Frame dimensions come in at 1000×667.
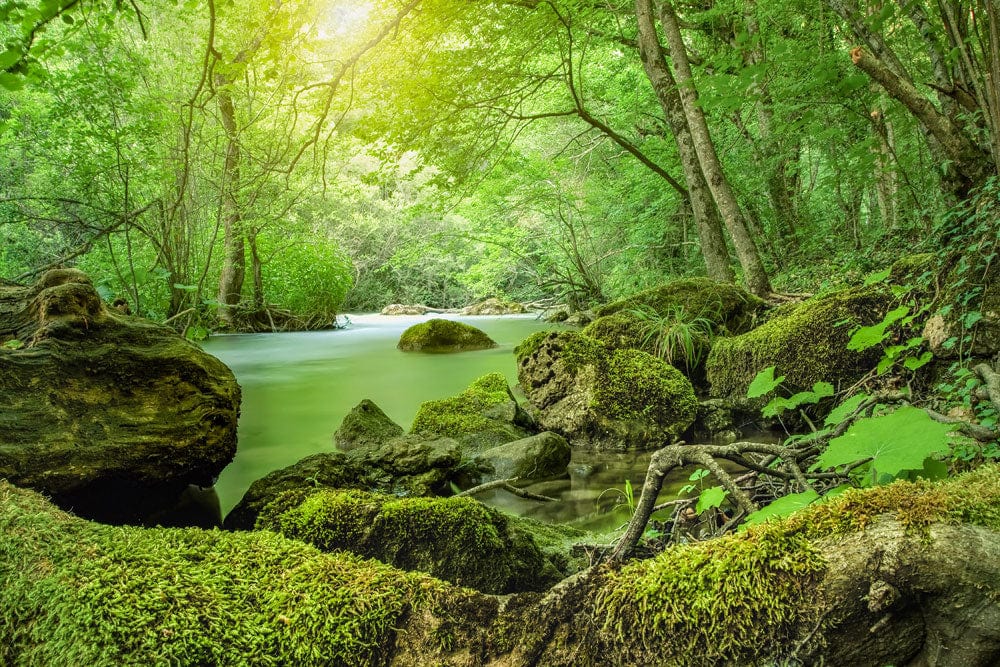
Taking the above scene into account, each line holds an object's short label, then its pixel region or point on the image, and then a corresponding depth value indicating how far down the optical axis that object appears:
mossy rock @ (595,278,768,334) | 6.68
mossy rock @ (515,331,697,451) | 4.82
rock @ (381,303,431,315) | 30.06
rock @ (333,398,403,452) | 4.79
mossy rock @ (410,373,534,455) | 4.78
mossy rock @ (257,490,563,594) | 2.14
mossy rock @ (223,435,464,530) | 2.62
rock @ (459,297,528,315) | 26.56
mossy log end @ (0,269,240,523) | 2.46
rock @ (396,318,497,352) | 12.51
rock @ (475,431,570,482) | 4.14
